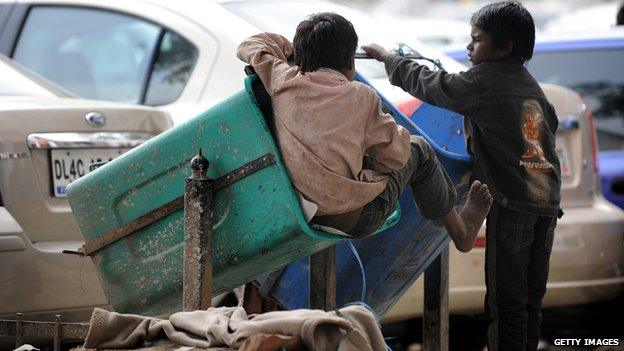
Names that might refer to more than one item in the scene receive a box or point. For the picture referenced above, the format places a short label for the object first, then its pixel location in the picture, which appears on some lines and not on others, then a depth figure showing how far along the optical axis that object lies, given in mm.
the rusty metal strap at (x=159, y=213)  8014
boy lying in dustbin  7890
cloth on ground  6741
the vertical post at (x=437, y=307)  9881
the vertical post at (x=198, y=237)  7992
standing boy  9151
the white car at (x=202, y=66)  12323
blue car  14774
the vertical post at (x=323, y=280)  9064
